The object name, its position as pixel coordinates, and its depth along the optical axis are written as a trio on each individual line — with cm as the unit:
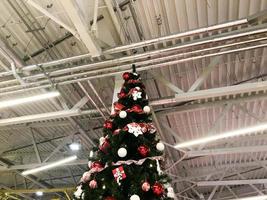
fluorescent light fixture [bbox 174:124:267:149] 696
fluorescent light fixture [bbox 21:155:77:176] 927
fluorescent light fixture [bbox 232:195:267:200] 1202
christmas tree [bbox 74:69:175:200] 415
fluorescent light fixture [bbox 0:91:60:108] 589
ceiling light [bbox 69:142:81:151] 926
